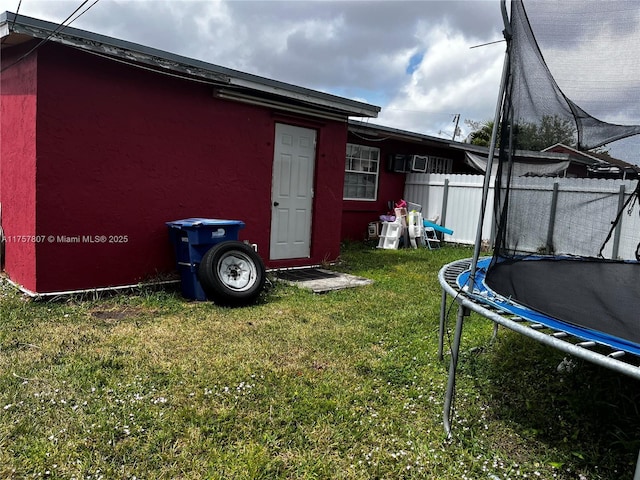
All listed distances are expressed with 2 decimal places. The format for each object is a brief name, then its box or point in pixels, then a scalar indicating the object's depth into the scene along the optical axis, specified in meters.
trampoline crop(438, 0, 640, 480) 2.29
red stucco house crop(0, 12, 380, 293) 4.52
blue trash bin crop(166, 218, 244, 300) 4.98
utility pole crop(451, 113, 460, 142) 29.00
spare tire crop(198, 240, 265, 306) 4.78
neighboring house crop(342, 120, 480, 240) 10.05
